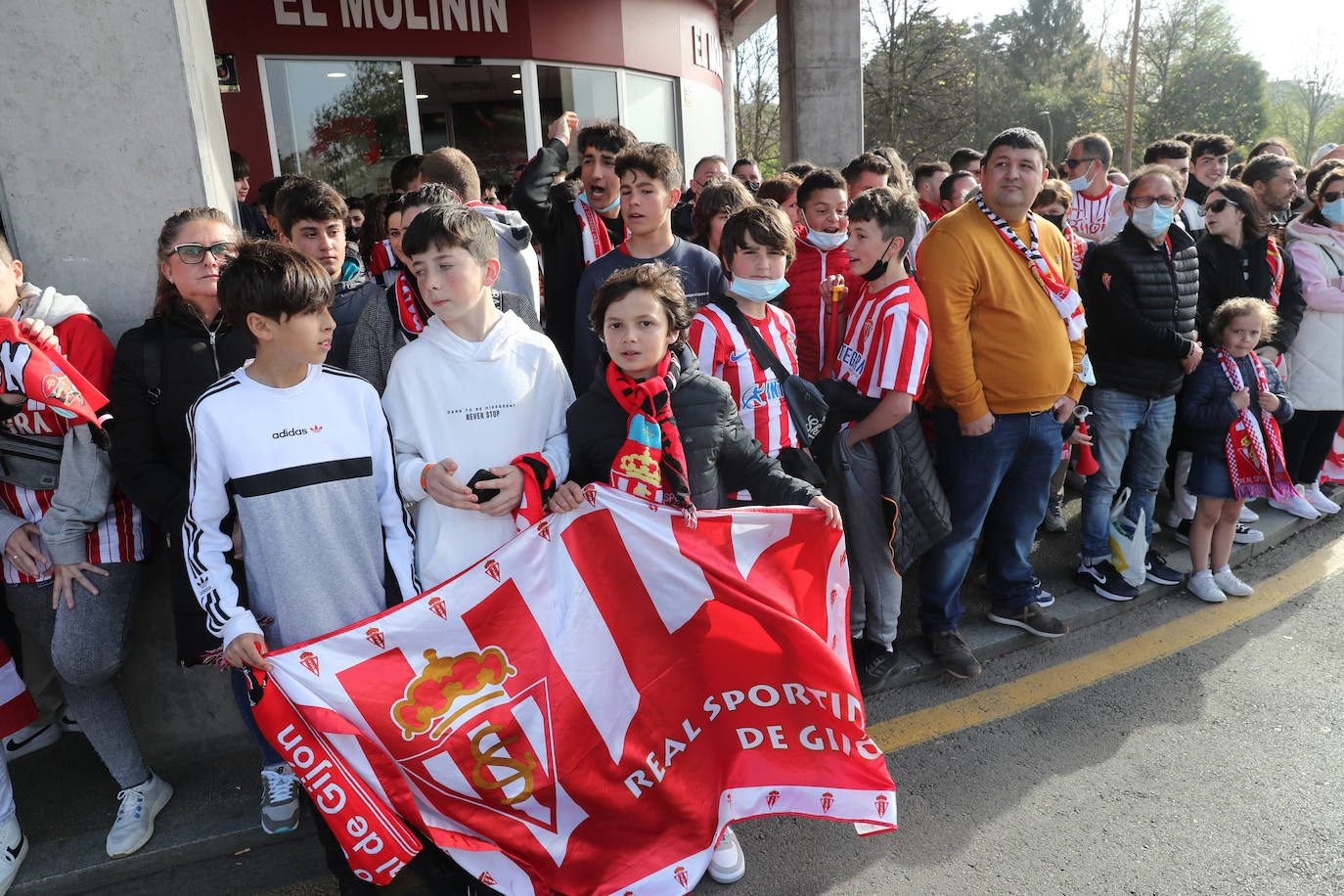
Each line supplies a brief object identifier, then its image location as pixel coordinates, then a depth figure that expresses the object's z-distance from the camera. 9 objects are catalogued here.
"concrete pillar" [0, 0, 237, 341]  3.13
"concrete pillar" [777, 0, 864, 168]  12.52
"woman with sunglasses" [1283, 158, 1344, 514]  5.47
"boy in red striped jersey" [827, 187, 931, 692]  3.54
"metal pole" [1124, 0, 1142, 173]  25.82
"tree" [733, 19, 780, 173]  32.31
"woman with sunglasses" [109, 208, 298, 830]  2.84
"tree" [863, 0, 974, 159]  24.53
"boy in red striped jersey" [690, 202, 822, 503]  3.30
